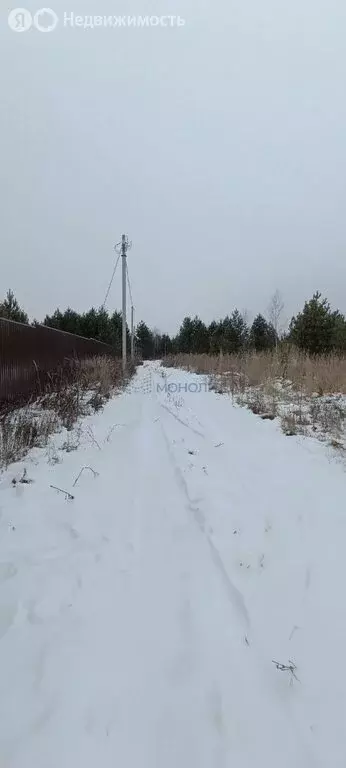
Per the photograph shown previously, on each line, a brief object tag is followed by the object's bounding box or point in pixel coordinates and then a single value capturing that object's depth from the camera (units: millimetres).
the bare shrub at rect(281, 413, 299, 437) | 5285
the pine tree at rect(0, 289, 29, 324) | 21202
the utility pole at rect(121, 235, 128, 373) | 18438
